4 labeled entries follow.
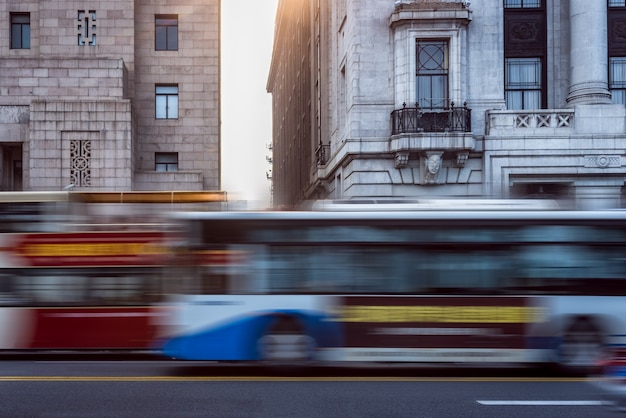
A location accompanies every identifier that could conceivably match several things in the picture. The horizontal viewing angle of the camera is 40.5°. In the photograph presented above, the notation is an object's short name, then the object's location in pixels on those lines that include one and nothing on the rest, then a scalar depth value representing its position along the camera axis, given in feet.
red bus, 51.08
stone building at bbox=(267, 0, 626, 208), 88.33
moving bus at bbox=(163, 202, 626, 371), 40.65
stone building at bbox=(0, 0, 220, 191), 115.44
